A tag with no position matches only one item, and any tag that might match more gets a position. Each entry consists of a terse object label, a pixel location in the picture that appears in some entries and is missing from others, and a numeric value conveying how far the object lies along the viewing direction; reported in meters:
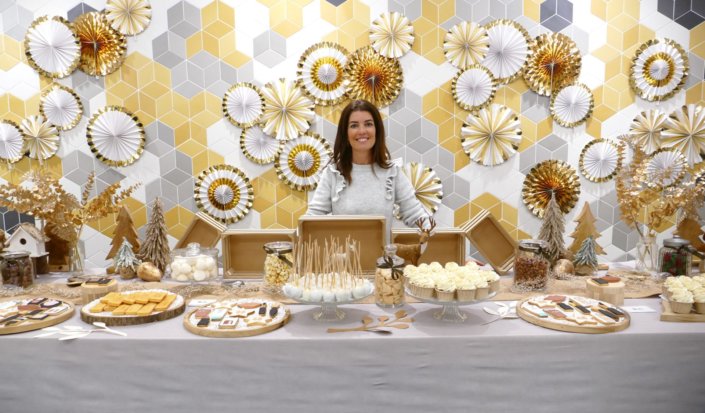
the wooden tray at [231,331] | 1.46
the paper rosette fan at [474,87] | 3.60
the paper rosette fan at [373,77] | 3.56
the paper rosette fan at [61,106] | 3.56
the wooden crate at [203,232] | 2.23
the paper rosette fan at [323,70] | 3.56
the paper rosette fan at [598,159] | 3.73
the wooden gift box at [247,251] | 2.11
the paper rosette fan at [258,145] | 3.65
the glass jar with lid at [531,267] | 1.88
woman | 2.65
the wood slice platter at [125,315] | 1.55
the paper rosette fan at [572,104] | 3.64
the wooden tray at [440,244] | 2.11
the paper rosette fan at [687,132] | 3.73
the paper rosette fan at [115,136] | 3.58
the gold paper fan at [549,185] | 3.74
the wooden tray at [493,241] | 2.18
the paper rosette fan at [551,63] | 3.59
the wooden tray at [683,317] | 1.56
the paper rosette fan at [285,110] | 3.60
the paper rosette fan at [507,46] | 3.57
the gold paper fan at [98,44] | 3.51
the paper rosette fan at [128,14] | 3.50
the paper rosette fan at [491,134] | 3.66
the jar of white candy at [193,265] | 1.86
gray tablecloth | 1.45
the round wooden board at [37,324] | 1.49
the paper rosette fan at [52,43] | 3.50
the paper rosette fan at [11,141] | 3.60
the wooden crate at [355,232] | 2.04
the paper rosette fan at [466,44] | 3.56
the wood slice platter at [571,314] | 1.48
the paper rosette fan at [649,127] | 3.72
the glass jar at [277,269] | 1.85
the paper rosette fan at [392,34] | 3.53
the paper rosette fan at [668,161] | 3.73
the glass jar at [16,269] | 1.90
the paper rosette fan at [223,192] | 3.69
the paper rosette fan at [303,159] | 3.66
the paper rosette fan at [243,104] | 3.58
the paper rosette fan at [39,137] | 3.59
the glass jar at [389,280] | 1.65
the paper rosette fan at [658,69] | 3.65
